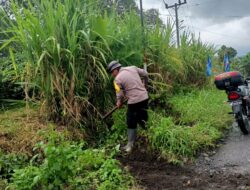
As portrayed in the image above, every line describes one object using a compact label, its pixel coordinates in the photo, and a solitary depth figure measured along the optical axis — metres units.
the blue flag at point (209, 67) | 5.98
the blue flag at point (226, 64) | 7.94
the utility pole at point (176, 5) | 14.47
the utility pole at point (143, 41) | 4.11
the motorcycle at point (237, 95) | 3.26
